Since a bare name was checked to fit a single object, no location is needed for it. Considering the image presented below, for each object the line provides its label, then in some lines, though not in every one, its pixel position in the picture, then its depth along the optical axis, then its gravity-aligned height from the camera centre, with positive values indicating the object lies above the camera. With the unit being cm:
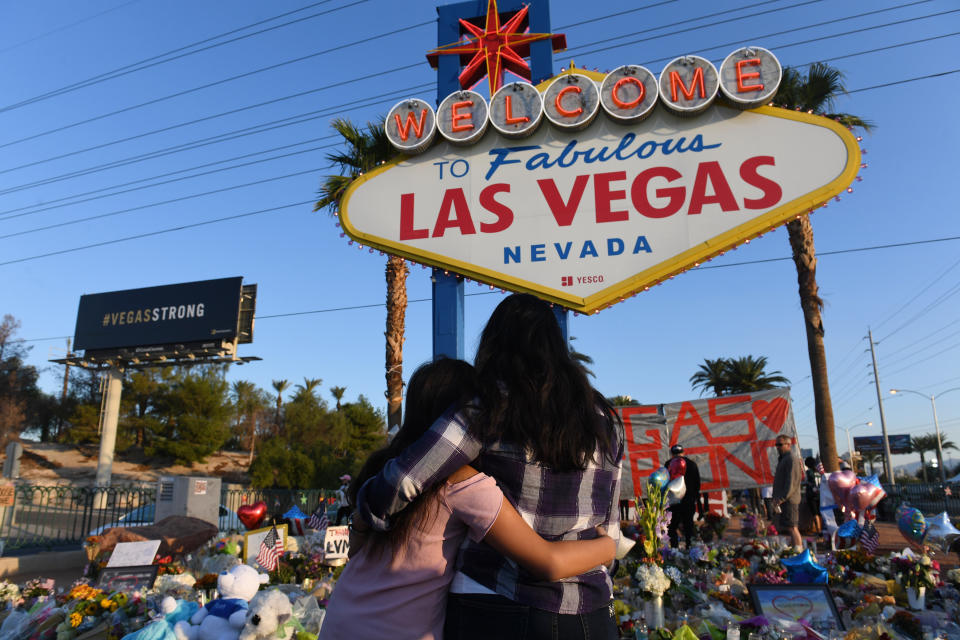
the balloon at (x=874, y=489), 653 -50
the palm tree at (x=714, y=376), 3584 +385
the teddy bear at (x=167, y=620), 364 -108
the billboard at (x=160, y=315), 2644 +553
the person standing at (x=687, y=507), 853 -89
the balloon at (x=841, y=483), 687 -46
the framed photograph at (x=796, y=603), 392 -103
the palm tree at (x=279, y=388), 4874 +425
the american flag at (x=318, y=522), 715 -92
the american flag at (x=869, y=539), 604 -94
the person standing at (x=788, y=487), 786 -57
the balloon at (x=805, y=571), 474 -98
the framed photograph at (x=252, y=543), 565 -92
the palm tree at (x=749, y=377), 3410 +350
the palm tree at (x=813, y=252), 1238 +397
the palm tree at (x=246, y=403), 4481 +274
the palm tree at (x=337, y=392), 4744 +373
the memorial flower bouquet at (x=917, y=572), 456 -97
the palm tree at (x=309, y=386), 4434 +404
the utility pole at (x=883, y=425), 3531 +99
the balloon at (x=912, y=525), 522 -71
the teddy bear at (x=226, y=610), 371 -104
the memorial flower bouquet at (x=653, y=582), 426 -95
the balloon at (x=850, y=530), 631 -90
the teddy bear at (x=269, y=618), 352 -101
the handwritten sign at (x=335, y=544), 570 -94
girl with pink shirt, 176 -32
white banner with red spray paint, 1183 +12
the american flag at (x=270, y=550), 543 -97
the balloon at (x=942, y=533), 505 -74
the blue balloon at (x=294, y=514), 810 -95
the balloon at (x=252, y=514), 751 -87
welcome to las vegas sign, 728 +326
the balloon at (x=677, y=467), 854 -35
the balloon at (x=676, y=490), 803 -62
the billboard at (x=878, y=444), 8375 -42
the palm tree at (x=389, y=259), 1218 +374
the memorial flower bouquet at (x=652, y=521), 514 -68
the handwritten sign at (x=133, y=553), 550 -99
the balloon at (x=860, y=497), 653 -58
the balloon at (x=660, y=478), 781 -47
